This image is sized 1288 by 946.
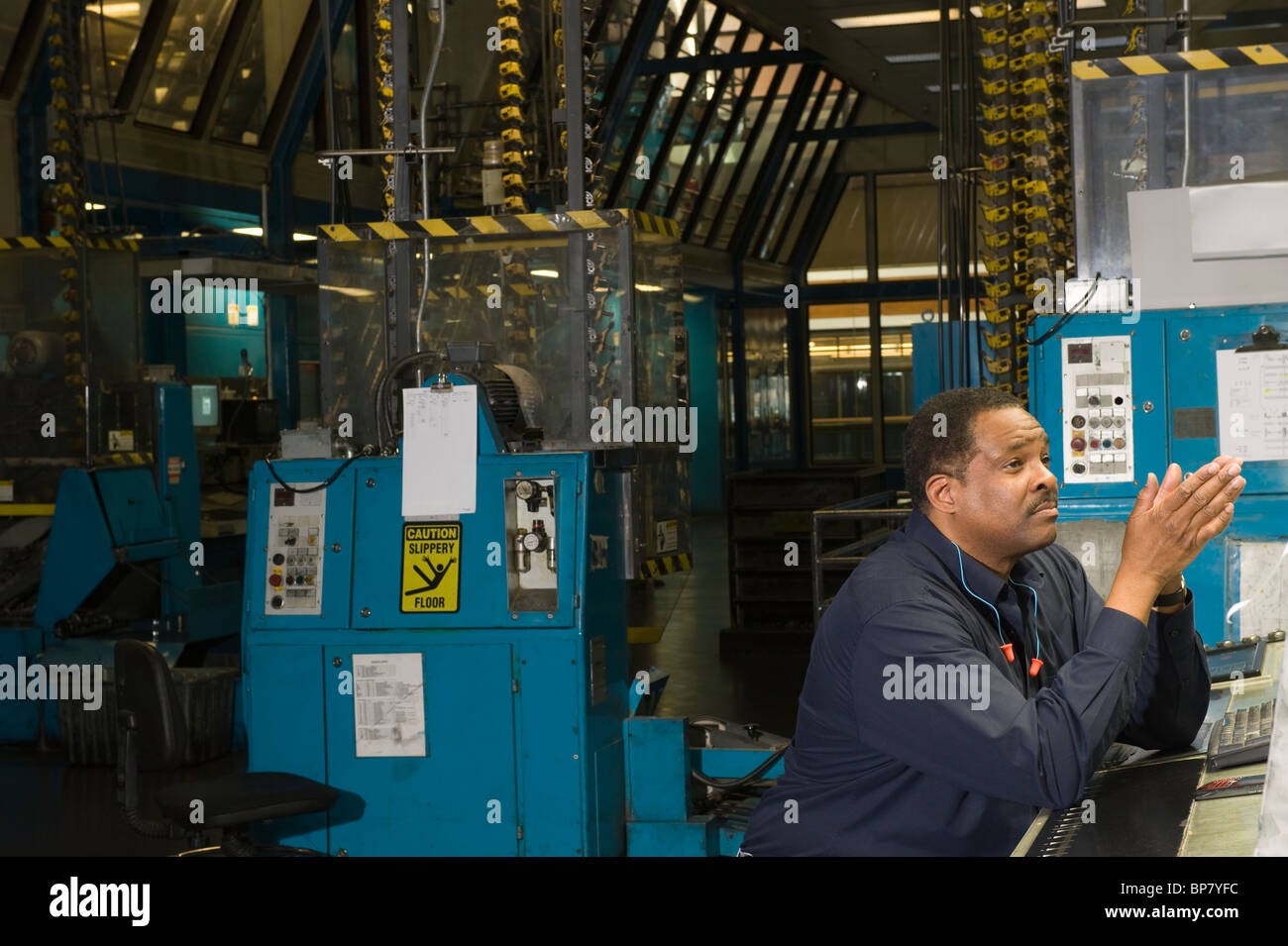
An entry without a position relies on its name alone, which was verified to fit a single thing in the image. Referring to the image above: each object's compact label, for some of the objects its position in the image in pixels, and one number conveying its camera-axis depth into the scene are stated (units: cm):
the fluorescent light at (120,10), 1224
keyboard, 235
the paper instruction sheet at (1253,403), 454
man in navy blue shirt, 221
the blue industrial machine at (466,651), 452
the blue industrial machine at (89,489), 773
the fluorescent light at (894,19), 1305
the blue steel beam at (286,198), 1395
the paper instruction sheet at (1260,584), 454
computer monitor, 1172
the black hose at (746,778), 476
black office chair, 357
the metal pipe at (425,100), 514
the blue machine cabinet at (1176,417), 456
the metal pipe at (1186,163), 496
